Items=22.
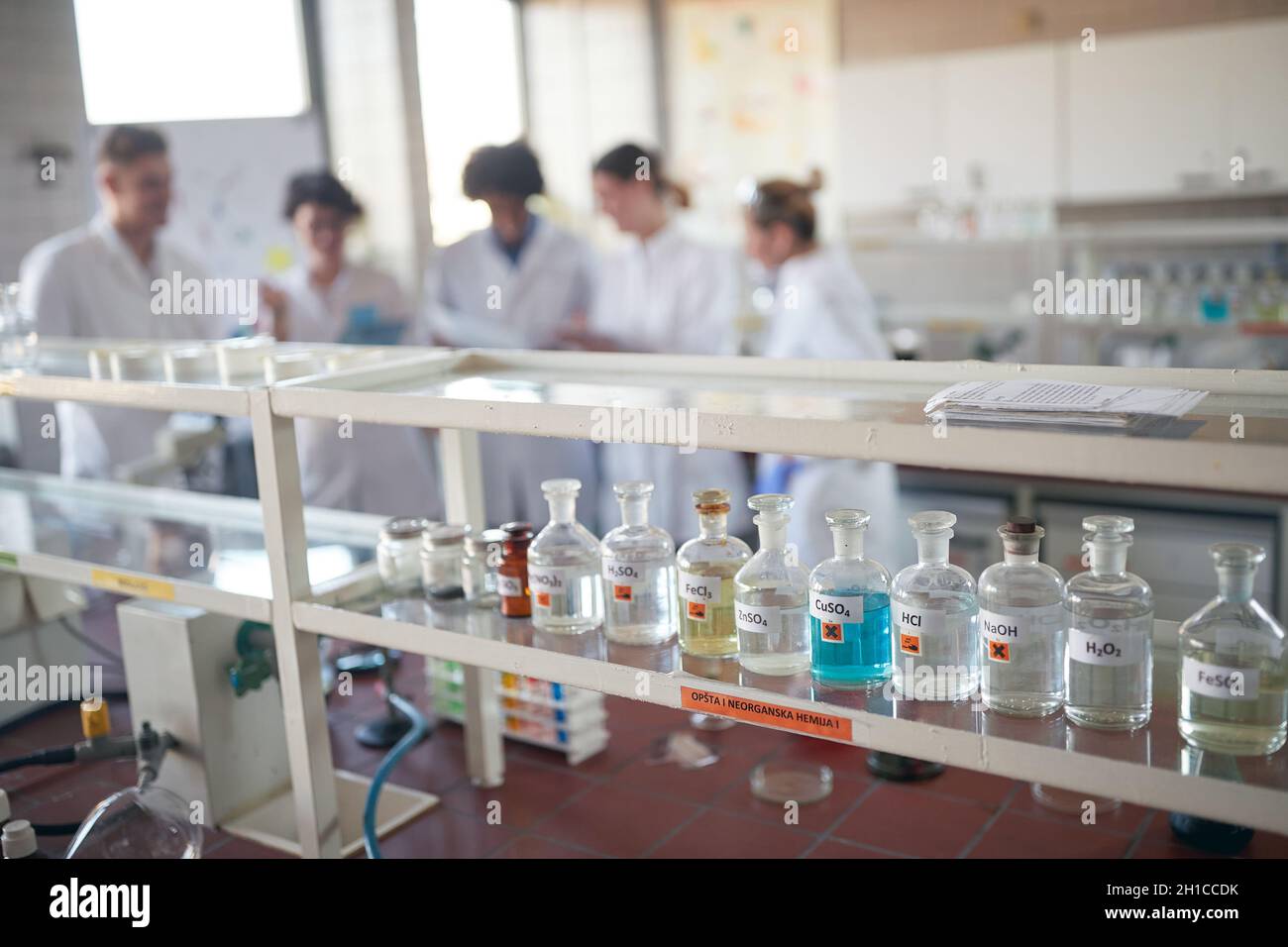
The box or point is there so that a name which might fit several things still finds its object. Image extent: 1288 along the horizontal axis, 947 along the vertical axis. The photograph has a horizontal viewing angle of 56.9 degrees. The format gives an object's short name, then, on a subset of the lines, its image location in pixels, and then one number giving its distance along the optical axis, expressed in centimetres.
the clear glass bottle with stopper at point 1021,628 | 118
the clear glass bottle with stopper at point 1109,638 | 114
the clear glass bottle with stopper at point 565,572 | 150
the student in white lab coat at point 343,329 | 318
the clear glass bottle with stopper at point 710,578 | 138
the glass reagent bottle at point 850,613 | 127
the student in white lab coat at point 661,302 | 333
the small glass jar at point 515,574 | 157
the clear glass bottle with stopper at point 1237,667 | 109
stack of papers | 109
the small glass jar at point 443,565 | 169
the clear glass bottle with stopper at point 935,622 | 124
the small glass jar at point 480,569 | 166
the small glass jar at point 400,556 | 176
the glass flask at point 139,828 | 167
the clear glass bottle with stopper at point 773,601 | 132
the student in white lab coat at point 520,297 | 353
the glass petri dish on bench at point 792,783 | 182
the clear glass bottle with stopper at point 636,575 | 144
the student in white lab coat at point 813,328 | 286
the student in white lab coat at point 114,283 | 304
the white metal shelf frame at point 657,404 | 104
